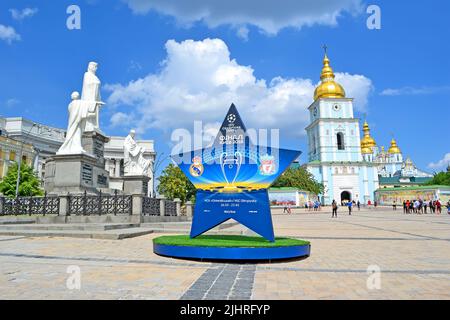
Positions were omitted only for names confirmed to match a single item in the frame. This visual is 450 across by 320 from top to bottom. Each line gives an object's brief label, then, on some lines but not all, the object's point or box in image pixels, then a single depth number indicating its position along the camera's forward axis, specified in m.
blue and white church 77.19
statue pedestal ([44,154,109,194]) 16.08
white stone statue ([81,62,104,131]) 18.35
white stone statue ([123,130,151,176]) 21.75
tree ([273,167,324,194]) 66.75
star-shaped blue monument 8.25
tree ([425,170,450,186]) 92.50
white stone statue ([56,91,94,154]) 16.63
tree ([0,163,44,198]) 41.88
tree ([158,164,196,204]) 44.59
